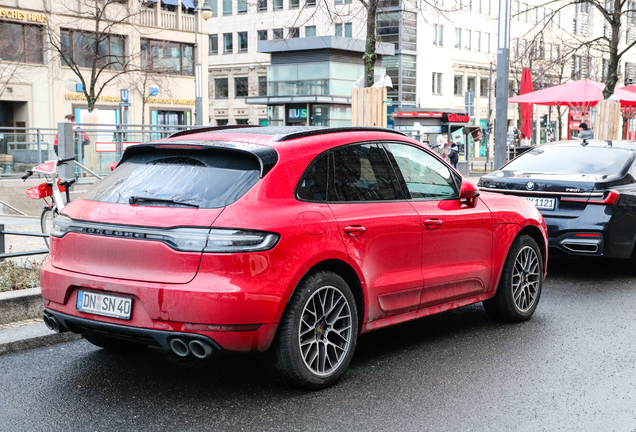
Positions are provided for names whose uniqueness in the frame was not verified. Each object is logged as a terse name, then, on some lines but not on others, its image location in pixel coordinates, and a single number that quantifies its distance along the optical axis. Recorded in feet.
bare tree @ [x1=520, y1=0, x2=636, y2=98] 69.34
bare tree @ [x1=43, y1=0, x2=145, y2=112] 130.72
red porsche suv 14.43
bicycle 34.42
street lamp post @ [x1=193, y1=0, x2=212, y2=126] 118.32
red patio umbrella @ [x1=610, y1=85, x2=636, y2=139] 73.10
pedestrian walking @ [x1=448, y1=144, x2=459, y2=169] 112.16
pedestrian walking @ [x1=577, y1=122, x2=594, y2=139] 56.70
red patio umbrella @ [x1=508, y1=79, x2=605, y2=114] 64.75
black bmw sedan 28.99
